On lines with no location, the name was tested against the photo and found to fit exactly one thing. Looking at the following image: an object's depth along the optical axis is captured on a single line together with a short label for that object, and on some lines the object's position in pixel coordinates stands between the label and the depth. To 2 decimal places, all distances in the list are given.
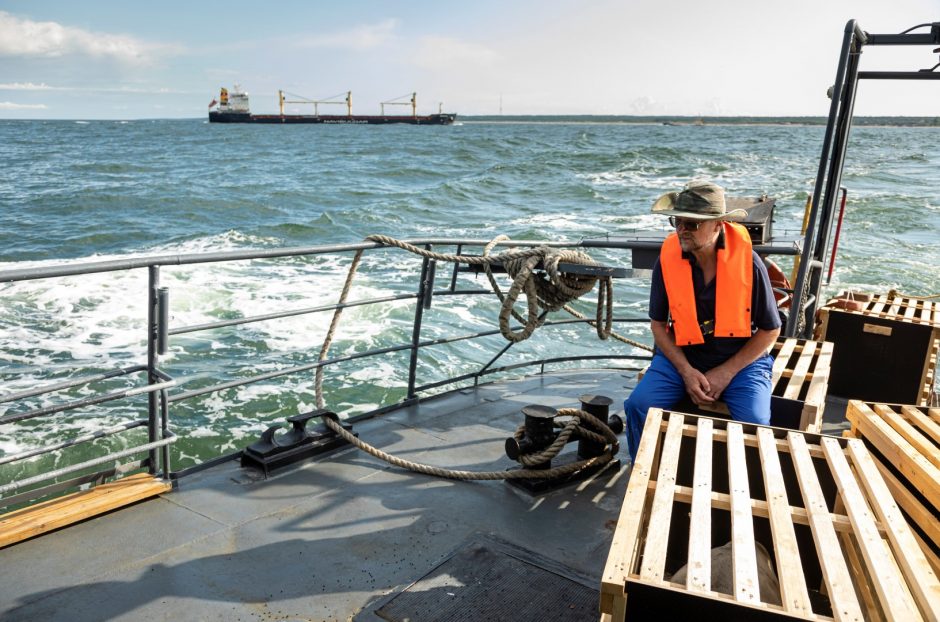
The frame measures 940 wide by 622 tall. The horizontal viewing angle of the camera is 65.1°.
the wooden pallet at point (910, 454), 2.38
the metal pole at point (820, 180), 4.52
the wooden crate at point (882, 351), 5.32
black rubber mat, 2.71
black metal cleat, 3.79
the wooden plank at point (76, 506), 3.06
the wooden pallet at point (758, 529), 1.64
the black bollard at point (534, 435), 3.79
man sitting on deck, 3.37
